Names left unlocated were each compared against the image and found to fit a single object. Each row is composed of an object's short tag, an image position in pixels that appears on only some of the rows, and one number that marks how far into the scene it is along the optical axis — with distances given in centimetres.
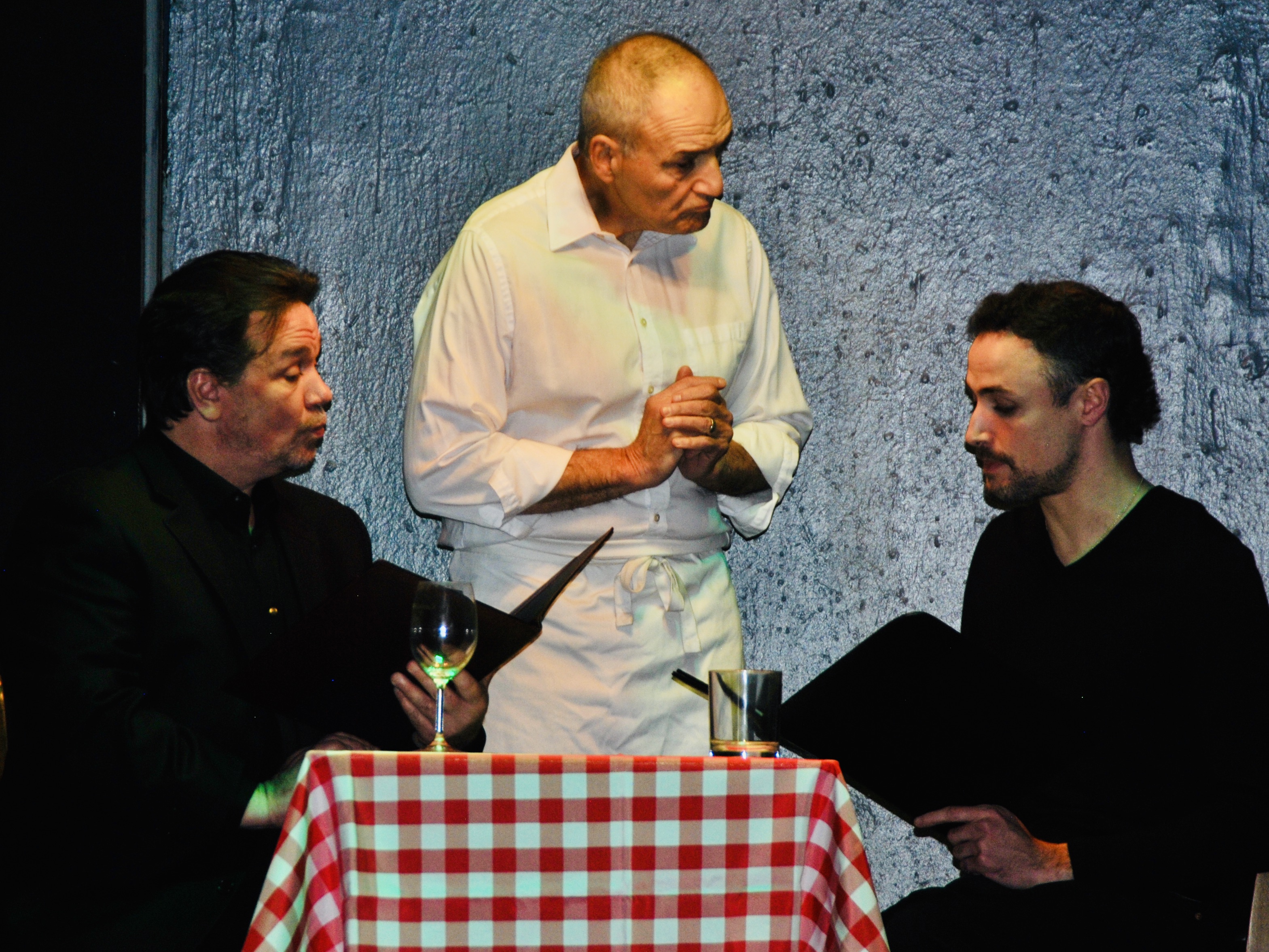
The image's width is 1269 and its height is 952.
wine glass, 996
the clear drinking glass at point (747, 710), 998
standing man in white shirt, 1070
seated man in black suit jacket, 1023
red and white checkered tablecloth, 977
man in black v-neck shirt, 1032
